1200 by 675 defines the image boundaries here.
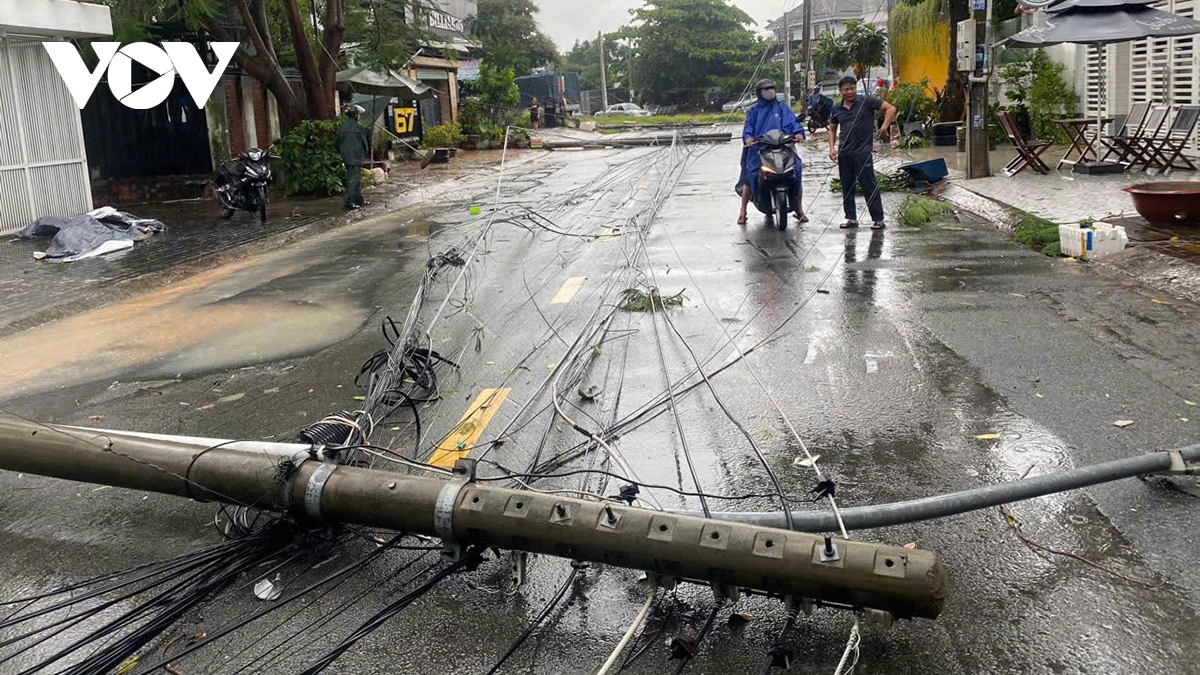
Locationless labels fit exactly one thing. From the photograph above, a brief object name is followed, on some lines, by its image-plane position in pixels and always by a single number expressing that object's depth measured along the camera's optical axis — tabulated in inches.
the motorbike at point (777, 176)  519.8
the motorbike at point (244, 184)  711.7
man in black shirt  504.7
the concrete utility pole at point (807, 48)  1728.3
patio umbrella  581.9
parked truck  2235.5
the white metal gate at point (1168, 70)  685.3
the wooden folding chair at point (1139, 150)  631.8
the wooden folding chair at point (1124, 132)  642.2
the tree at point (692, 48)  3088.6
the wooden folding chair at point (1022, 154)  680.4
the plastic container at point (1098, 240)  402.3
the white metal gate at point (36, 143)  623.8
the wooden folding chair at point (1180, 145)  606.9
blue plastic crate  697.6
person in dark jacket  755.4
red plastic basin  419.8
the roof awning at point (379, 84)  1024.9
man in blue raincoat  521.7
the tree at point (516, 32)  2556.6
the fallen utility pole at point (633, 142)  1466.5
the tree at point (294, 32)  792.3
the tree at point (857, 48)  1472.7
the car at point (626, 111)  2827.3
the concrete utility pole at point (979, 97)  650.2
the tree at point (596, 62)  3964.1
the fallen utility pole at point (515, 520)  130.7
